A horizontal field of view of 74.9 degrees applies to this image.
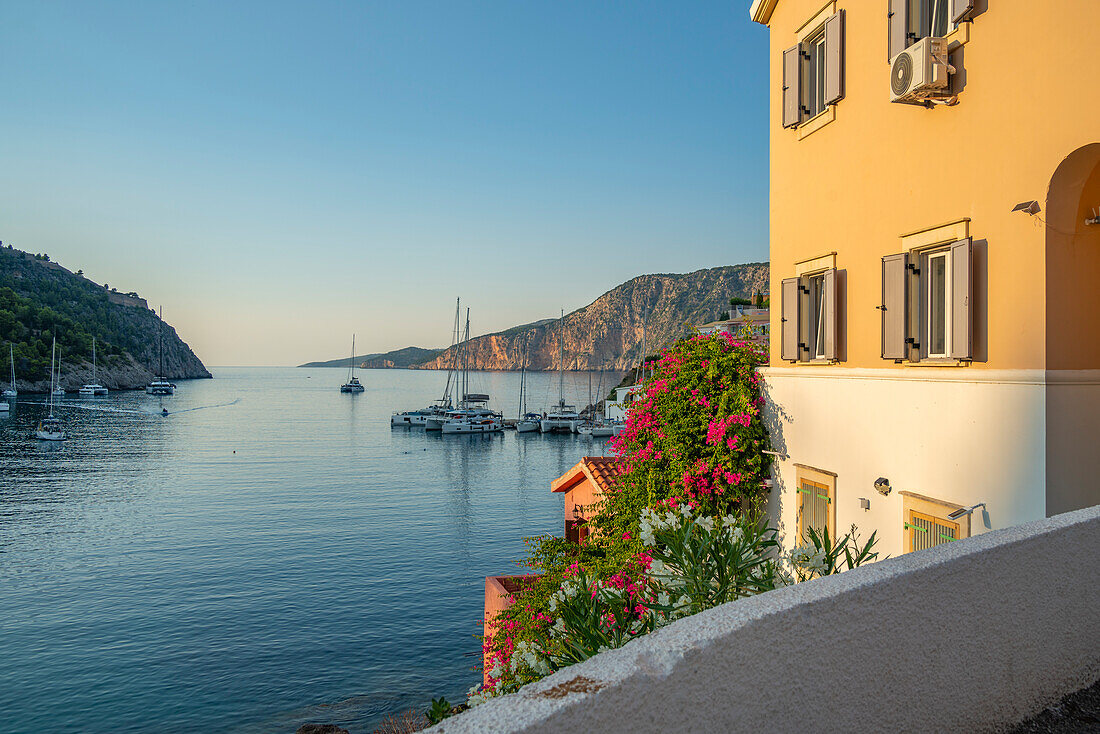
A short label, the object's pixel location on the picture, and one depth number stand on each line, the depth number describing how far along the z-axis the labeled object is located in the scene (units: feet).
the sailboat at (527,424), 321.11
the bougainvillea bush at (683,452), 35.12
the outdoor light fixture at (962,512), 21.41
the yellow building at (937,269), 19.58
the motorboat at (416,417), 337.93
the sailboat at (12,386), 379.78
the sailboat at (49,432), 238.27
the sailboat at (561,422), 321.11
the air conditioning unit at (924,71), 22.59
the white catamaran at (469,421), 307.58
